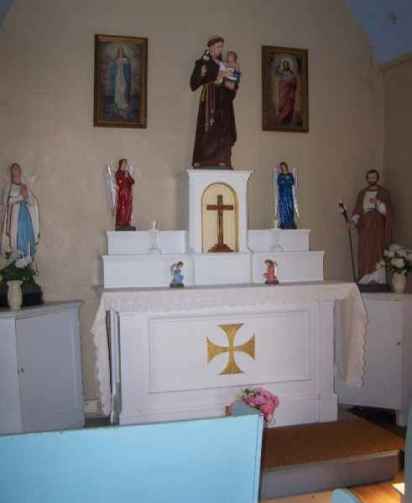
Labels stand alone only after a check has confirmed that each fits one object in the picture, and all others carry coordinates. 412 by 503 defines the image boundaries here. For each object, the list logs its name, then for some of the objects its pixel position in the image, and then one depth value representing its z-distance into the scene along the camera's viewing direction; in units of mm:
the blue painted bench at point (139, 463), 1060
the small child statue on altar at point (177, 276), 4179
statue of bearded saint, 4734
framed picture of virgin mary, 4504
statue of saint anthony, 4340
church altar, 3906
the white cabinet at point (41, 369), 3596
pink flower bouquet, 3377
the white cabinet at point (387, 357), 4227
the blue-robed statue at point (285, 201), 4656
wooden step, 3227
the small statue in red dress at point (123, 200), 4301
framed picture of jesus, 4902
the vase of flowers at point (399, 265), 4367
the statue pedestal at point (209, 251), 4223
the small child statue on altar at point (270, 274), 4320
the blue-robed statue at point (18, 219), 4188
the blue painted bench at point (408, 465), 1446
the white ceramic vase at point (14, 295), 3787
